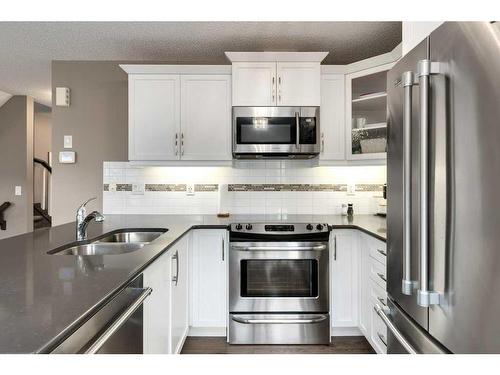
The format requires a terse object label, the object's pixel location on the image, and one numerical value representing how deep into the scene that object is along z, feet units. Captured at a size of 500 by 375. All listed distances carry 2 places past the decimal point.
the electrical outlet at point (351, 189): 10.57
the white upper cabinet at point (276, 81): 9.20
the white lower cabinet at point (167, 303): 4.78
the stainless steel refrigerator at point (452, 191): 2.50
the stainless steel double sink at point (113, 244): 5.61
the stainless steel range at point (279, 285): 8.13
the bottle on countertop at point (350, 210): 10.35
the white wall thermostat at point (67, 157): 10.69
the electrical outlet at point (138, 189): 10.57
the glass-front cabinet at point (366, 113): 9.01
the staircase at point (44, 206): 19.30
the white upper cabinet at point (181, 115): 9.43
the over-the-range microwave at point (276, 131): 9.09
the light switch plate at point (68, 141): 10.77
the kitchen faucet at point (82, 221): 5.97
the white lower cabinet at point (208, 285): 8.45
